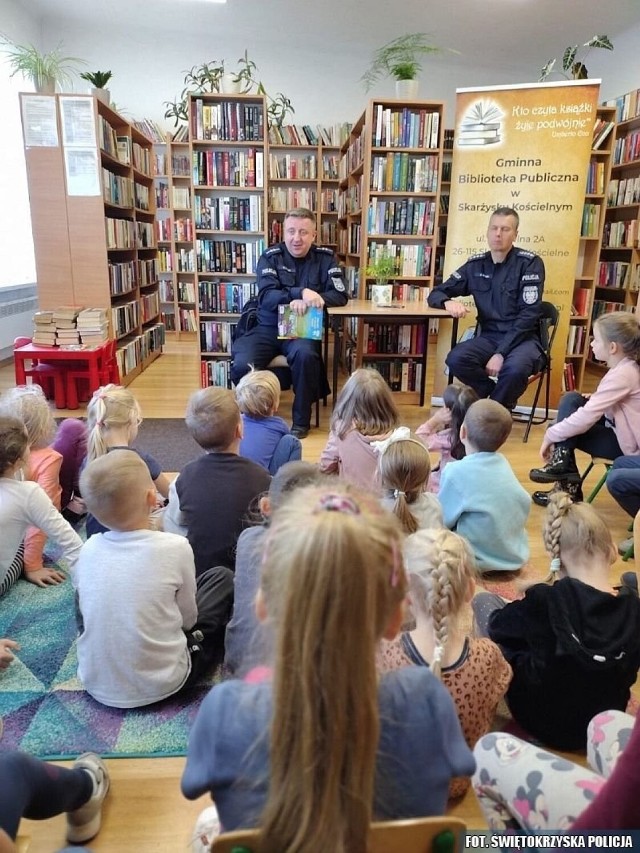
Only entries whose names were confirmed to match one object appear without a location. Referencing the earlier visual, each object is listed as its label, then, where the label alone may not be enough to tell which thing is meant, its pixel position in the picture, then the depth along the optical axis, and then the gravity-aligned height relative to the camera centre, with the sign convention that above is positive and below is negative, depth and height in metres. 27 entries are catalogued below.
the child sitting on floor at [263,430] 2.38 -0.66
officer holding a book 3.83 -0.23
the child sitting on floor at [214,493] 1.78 -0.68
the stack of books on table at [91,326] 4.15 -0.46
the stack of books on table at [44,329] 4.07 -0.48
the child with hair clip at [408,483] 1.79 -0.66
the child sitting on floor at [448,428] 2.73 -0.78
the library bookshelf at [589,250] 4.95 +0.13
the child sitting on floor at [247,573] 1.44 -0.75
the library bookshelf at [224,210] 4.52 +0.39
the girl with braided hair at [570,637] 1.27 -0.80
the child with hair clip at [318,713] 0.65 -0.51
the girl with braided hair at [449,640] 1.21 -0.77
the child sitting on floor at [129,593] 1.39 -0.77
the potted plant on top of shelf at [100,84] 4.80 +1.40
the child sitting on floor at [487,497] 2.06 -0.79
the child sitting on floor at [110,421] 2.08 -0.57
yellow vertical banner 3.99 +0.66
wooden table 3.80 -0.31
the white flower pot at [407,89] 4.44 +1.27
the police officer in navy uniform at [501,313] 3.69 -0.31
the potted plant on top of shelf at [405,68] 4.45 +1.45
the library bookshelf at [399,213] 4.44 +0.38
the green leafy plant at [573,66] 4.55 +1.54
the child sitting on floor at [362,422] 2.28 -0.61
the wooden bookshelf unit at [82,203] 4.16 +0.41
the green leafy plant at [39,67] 4.13 +1.30
